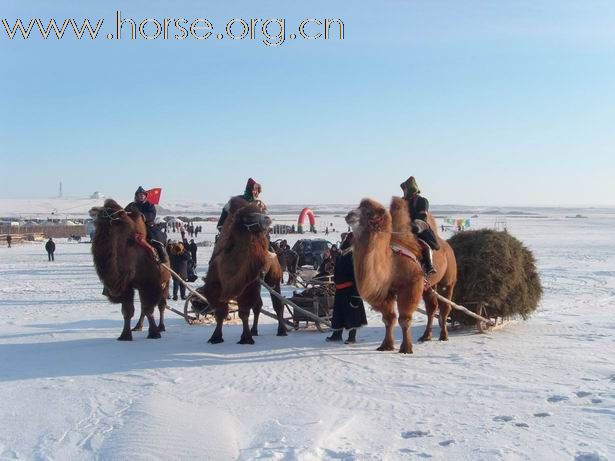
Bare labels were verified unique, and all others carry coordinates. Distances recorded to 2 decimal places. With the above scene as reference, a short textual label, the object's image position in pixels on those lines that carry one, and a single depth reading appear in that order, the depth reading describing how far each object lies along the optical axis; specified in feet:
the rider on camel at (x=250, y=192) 34.42
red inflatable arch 214.57
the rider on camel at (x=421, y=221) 30.99
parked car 96.48
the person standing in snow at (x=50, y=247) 116.98
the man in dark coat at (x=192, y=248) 77.10
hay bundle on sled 35.53
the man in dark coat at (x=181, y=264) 57.23
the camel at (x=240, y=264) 31.55
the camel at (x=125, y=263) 32.71
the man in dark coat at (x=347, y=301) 32.45
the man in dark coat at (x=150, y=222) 35.37
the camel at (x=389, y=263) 27.96
